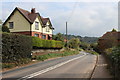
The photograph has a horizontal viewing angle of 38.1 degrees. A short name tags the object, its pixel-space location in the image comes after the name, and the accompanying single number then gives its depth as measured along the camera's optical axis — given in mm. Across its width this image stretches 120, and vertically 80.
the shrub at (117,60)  8462
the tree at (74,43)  79000
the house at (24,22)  38791
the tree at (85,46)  108250
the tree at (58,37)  58116
